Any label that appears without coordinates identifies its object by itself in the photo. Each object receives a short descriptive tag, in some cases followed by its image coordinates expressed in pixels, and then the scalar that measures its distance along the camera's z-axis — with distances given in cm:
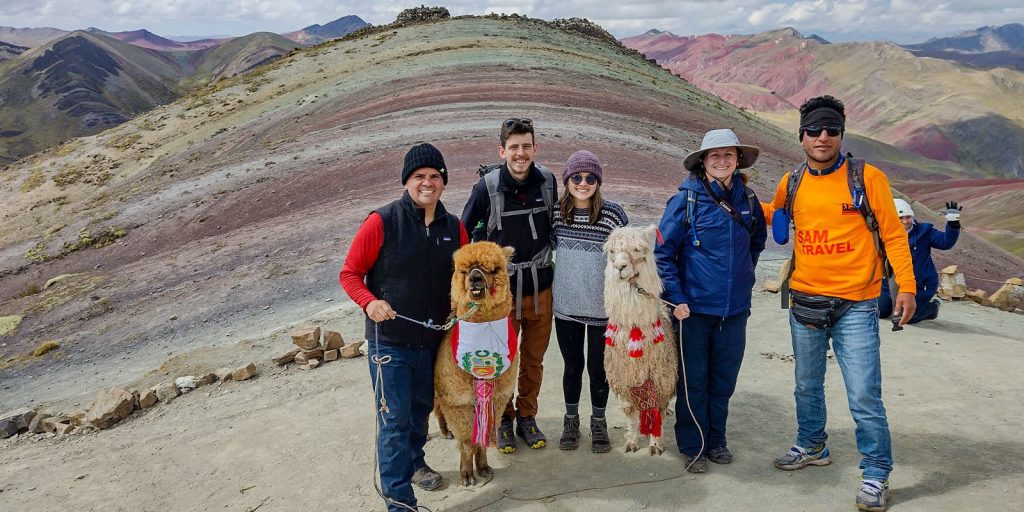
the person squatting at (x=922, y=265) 692
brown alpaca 391
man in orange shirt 374
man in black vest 387
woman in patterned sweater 429
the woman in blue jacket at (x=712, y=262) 407
